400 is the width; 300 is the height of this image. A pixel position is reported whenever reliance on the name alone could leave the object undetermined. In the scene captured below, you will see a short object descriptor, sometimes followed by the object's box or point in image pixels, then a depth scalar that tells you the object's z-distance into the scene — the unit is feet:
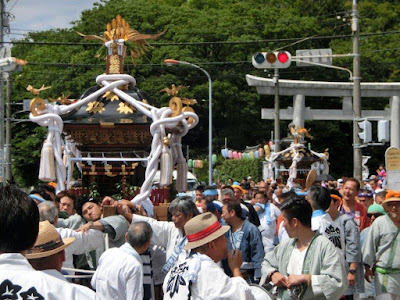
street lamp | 126.00
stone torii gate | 129.49
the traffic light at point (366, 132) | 72.64
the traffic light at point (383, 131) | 72.75
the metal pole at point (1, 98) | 82.84
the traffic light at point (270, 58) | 79.97
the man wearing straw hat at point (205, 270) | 17.57
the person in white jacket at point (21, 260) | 10.82
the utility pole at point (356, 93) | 75.20
